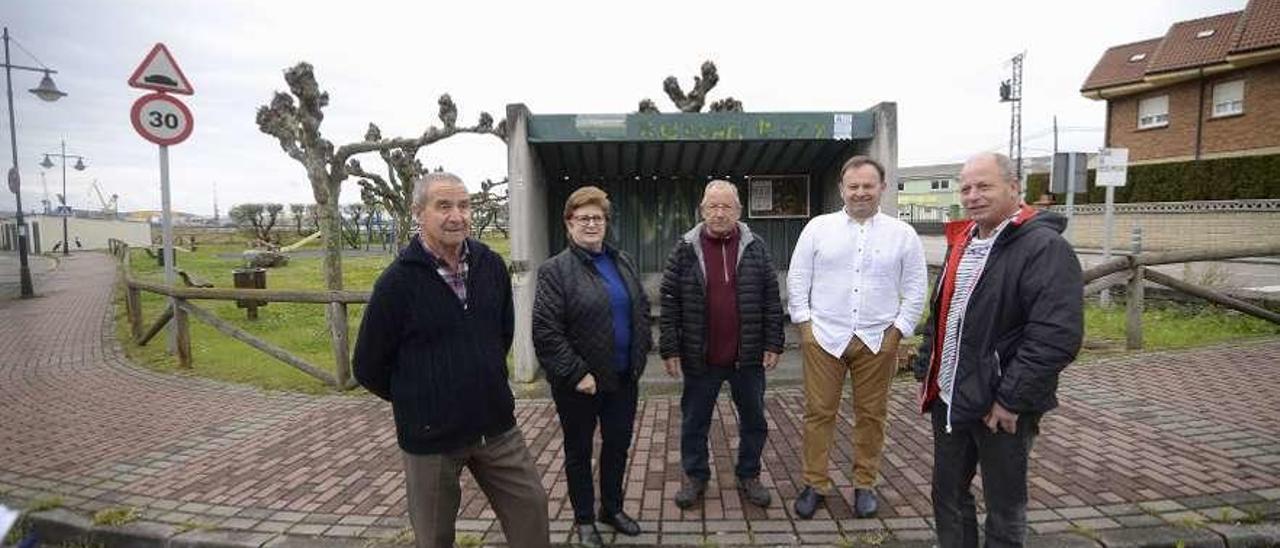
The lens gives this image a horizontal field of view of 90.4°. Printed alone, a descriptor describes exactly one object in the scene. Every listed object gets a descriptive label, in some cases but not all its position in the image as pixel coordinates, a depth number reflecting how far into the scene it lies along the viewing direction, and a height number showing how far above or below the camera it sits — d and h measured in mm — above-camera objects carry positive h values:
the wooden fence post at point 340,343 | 6148 -1120
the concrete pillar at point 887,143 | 5371 +685
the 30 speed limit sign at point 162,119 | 6562 +1158
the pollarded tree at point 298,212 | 51125 +1312
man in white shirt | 3316 -466
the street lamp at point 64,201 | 35875 +1827
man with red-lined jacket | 2295 -468
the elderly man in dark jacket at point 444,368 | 2482 -564
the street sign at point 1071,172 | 9492 +728
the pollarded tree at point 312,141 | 10922 +1580
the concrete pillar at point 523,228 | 5527 -19
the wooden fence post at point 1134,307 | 6578 -908
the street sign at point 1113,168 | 10164 +843
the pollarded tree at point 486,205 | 28406 +1057
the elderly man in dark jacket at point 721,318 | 3414 -508
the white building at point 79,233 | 39969 -193
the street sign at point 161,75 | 6555 +1615
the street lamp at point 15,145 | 15320 +2253
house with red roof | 20531 +4737
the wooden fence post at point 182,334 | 7160 -1188
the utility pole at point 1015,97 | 38094 +7548
